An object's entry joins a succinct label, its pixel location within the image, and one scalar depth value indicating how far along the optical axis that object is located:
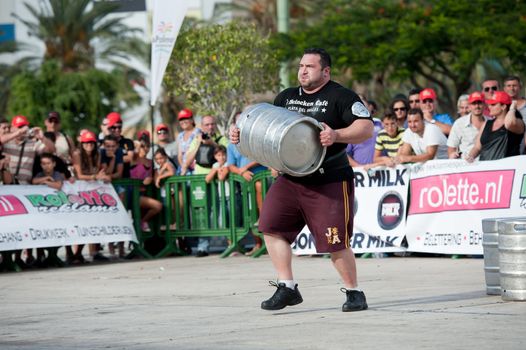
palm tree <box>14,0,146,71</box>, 47.41
